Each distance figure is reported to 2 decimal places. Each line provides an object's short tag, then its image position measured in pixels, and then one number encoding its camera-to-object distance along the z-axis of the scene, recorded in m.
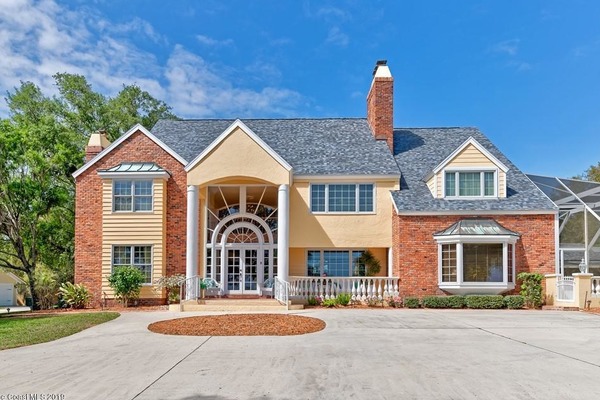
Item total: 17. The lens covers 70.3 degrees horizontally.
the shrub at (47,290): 22.98
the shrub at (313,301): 18.66
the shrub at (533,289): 17.81
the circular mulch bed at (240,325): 11.65
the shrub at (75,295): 19.11
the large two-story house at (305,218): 18.72
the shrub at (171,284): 18.81
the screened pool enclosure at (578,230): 19.95
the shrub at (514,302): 17.66
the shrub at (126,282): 18.52
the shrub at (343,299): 18.42
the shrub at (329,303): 18.27
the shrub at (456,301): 17.75
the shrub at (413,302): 17.89
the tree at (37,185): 22.47
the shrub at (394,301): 18.36
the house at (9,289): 40.09
